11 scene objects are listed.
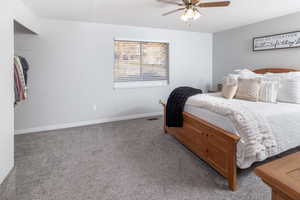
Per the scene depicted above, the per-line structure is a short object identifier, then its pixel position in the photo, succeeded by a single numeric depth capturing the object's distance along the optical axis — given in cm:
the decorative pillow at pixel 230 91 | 292
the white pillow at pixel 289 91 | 255
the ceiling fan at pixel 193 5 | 229
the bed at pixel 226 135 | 180
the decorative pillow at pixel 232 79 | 311
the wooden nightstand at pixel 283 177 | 54
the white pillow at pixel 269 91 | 263
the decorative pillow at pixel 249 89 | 270
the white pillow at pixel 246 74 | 332
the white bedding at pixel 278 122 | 192
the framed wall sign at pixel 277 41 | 321
